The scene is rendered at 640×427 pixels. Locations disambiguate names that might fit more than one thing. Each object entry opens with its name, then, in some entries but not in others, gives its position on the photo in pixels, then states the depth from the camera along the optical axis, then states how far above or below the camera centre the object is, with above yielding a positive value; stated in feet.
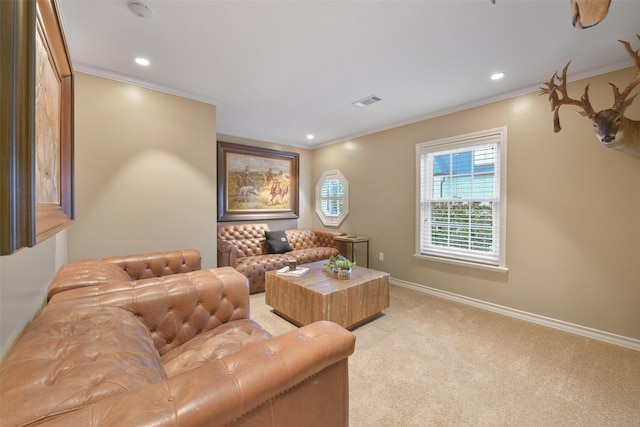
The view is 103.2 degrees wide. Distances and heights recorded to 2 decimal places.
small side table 14.71 -1.60
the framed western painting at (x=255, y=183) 15.14 +1.92
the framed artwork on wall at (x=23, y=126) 1.72 +0.66
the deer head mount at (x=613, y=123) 6.66 +2.43
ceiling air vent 10.63 +4.83
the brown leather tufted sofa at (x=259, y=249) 12.11 -2.16
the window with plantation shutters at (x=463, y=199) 10.39 +0.61
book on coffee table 9.73 -2.33
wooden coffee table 8.08 -2.89
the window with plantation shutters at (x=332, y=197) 16.92 +1.07
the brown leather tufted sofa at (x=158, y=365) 2.10 -1.68
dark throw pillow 15.08 -1.79
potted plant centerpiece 9.32 -2.12
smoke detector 5.77 +4.72
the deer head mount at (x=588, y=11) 2.32 +1.92
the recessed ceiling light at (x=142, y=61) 7.97 +4.82
